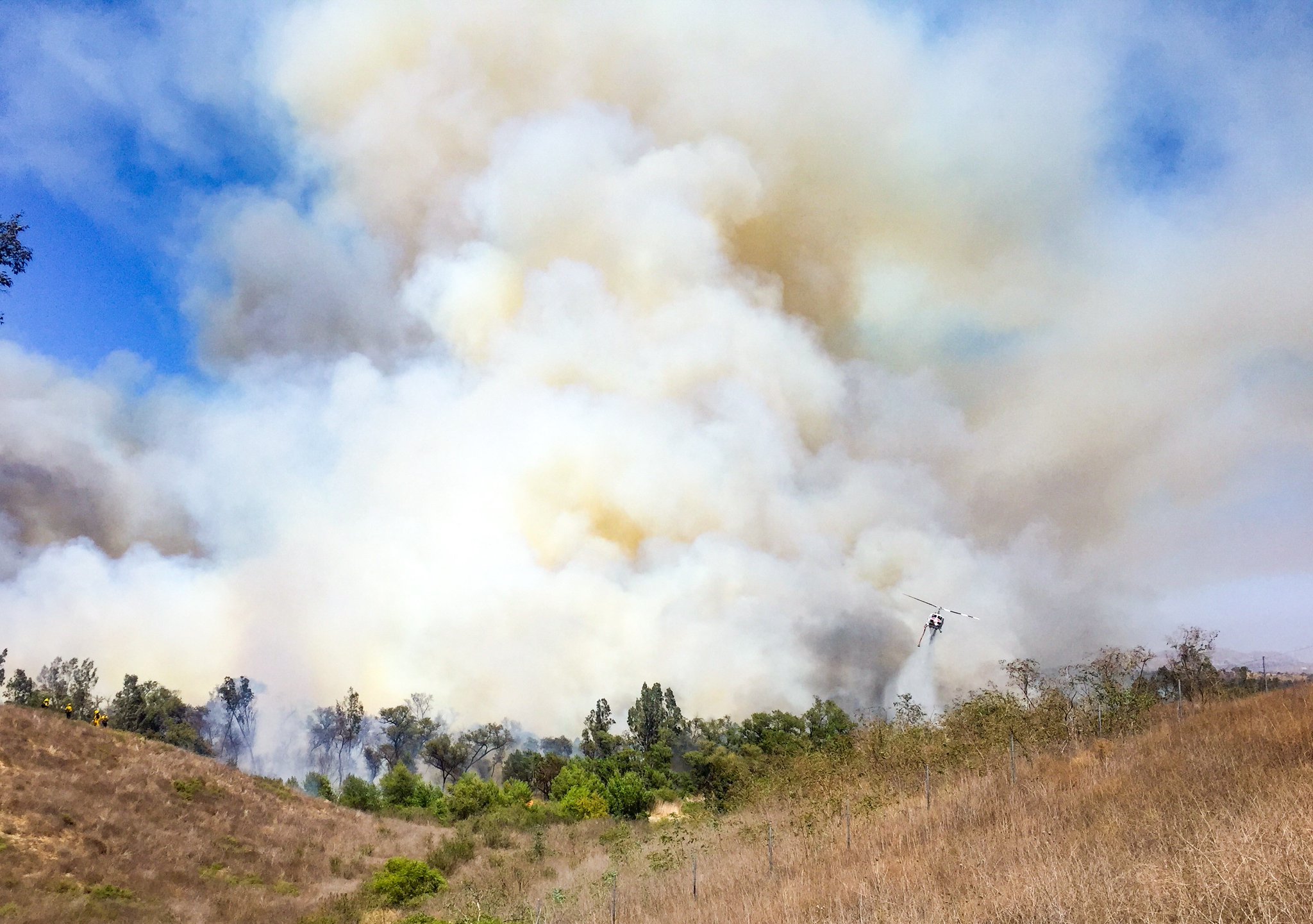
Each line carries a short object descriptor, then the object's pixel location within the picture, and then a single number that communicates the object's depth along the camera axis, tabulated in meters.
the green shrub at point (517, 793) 80.56
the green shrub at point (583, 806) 69.62
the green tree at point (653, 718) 133.12
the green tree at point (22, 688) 125.19
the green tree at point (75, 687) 125.38
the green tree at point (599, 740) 128.38
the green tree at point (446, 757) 126.88
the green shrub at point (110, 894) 31.92
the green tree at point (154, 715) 119.44
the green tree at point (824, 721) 94.39
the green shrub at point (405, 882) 35.25
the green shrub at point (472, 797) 78.19
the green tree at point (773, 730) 96.75
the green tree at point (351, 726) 158.88
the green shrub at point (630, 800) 74.38
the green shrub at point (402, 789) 89.62
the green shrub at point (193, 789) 51.97
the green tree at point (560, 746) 162.62
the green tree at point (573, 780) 81.12
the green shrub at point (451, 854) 45.25
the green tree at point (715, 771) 54.16
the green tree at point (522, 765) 114.19
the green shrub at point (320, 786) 93.94
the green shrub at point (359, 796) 85.44
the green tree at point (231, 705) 170.00
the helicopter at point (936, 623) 93.00
